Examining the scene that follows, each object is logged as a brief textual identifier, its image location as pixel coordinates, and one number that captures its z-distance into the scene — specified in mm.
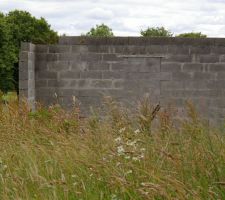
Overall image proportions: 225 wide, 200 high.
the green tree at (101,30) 59119
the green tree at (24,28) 41156
